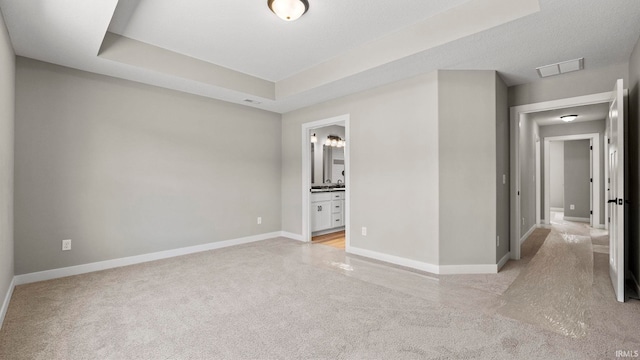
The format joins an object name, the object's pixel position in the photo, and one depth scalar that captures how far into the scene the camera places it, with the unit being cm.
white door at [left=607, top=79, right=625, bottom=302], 248
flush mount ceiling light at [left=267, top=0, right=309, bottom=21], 235
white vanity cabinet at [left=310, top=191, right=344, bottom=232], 542
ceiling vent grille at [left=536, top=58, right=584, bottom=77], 306
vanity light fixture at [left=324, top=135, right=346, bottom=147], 676
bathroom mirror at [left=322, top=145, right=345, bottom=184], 671
